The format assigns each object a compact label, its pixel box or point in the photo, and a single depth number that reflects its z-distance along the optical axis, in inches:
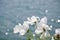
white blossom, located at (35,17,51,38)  37.4
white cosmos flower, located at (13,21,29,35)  37.8
